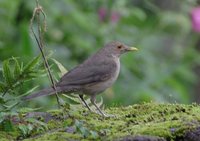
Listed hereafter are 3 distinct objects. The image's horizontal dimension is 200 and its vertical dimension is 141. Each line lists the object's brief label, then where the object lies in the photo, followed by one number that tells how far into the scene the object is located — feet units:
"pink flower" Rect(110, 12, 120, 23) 71.31
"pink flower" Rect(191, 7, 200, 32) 73.41
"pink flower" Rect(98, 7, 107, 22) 72.38
